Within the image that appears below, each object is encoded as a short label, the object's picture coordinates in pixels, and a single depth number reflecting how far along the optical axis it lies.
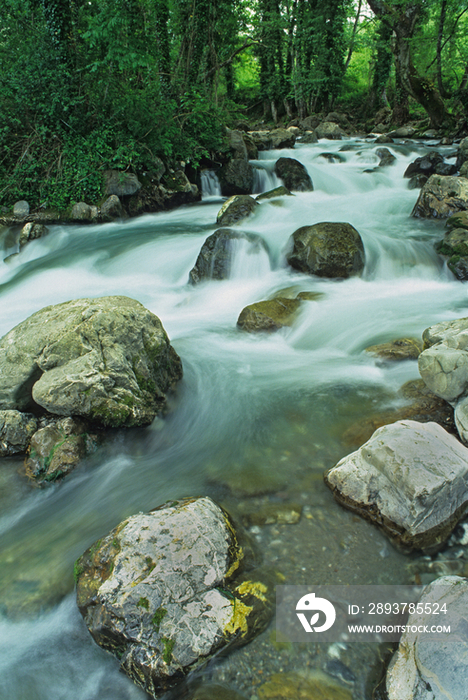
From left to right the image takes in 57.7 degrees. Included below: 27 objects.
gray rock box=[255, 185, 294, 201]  10.70
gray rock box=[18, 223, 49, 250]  9.66
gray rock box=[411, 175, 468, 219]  9.09
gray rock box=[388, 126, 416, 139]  19.61
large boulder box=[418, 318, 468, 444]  3.55
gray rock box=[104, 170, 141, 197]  10.88
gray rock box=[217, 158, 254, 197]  12.81
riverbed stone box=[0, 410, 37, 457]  3.66
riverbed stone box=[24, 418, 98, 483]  3.51
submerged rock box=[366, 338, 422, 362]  4.93
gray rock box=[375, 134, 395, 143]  17.69
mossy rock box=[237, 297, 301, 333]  5.95
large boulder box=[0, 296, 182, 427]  3.65
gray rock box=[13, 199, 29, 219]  10.55
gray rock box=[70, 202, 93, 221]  10.69
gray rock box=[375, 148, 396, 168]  14.22
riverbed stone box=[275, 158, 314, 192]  12.66
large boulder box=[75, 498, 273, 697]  2.14
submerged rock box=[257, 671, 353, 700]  2.05
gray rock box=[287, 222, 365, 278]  7.17
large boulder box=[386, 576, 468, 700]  1.77
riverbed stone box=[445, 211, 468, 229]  8.00
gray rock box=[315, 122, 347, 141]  20.20
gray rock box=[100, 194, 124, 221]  10.76
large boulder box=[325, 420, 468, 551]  2.71
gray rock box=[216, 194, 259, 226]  9.56
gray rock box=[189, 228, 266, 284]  7.56
